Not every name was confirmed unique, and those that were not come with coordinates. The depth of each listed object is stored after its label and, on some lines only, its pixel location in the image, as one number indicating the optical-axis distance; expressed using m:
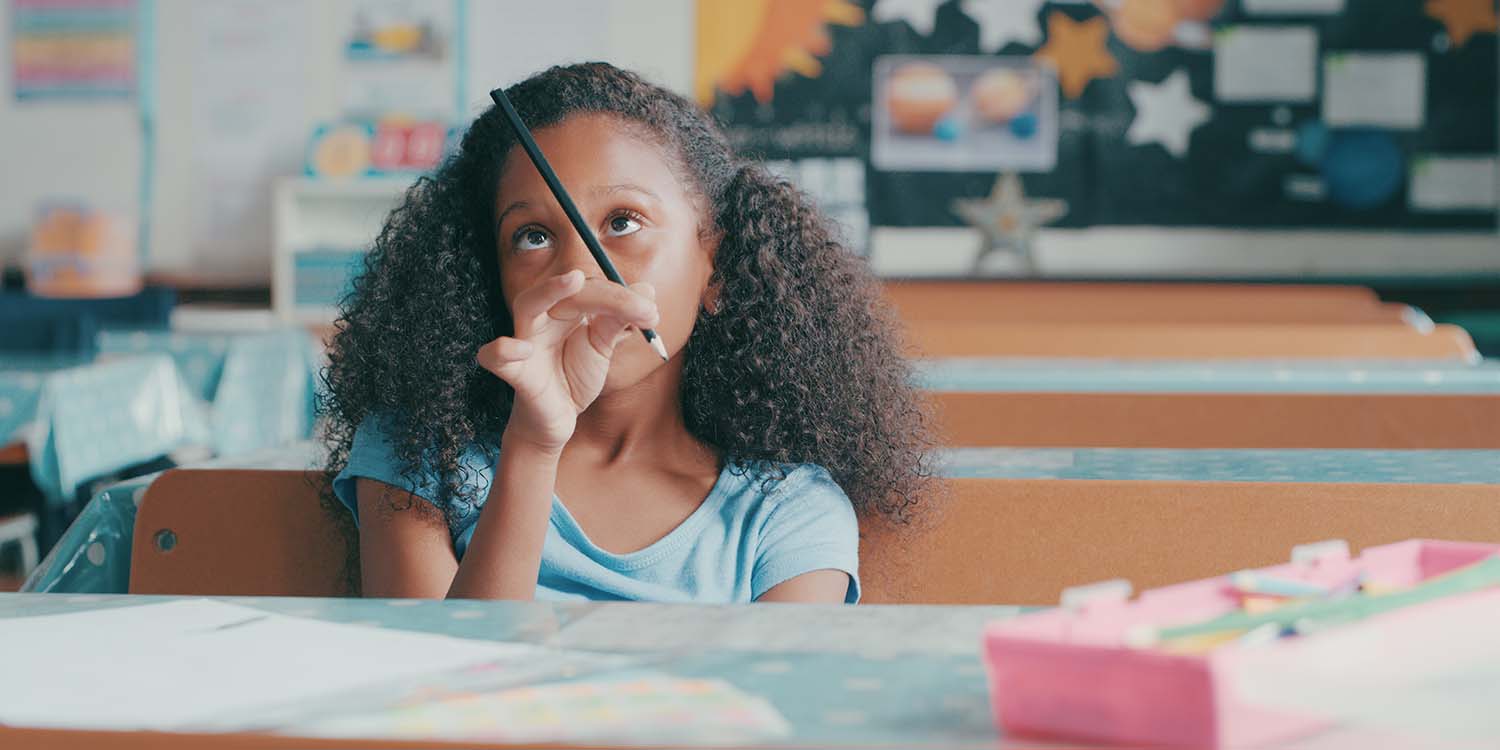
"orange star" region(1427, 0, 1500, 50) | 5.00
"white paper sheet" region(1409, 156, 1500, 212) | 5.02
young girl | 1.11
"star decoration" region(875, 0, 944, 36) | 5.12
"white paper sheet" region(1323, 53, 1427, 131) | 5.02
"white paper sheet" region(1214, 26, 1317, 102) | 5.05
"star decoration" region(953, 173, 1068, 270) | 4.98
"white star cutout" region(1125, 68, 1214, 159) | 5.05
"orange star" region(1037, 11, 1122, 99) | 5.07
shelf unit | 5.02
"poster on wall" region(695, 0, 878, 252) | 5.14
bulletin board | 5.02
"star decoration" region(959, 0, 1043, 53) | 5.09
